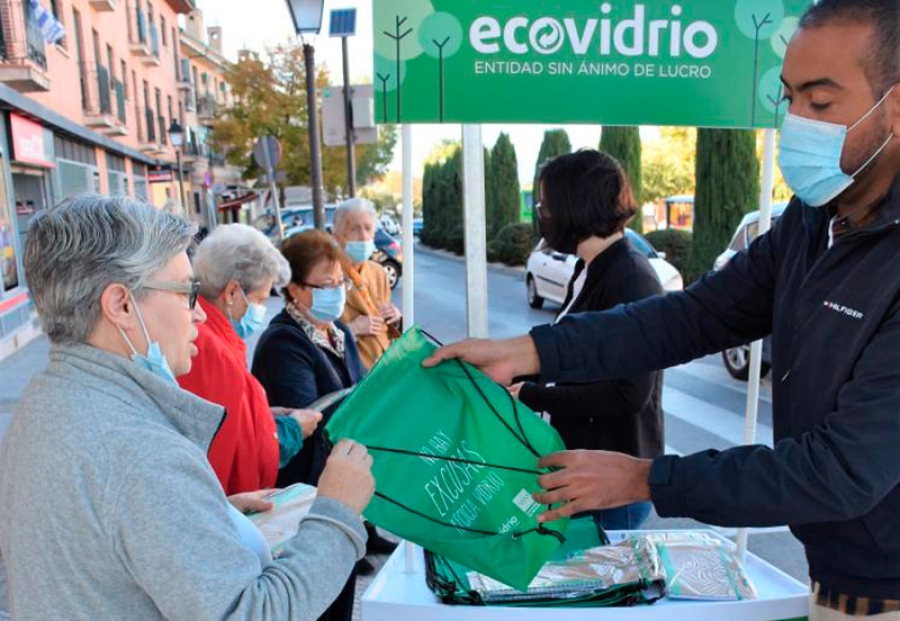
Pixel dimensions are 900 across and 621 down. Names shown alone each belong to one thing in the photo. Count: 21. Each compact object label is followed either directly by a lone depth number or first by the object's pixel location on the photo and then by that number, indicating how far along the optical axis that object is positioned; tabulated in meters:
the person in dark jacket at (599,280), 2.32
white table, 1.73
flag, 12.92
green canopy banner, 2.02
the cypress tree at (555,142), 21.42
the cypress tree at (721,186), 15.27
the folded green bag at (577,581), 1.76
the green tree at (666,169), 34.12
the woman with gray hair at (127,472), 1.23
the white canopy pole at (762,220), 2.19
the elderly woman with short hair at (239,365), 2.48
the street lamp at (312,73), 8.80
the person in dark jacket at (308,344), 3.36
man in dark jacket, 1.30
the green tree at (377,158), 32.53
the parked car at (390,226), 24.81
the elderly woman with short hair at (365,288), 4.77
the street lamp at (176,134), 29.20
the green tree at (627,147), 19.73
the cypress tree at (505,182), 26.12
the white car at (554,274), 10.95
